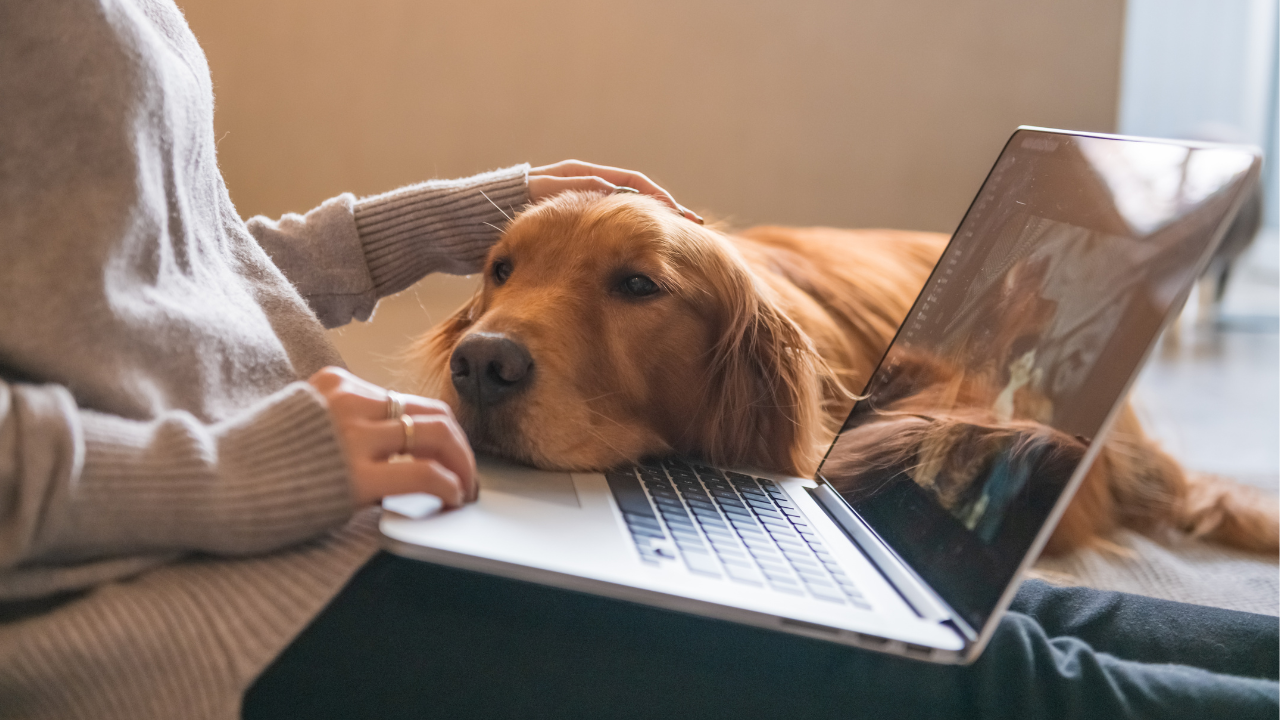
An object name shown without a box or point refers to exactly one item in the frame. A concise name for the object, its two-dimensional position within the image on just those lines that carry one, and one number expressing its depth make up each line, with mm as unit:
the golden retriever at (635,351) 1099
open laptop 714
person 680
